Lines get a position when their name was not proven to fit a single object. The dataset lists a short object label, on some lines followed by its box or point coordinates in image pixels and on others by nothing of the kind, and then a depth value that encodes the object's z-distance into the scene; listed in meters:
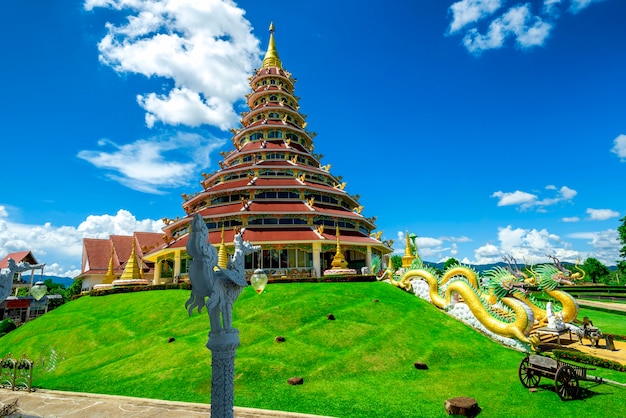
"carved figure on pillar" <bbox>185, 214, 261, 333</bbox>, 6.71
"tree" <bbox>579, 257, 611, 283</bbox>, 75.94
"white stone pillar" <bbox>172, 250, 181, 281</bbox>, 32.82
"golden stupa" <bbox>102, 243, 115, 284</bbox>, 33.34
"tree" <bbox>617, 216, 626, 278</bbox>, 52.16
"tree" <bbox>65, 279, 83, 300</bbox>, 52.16
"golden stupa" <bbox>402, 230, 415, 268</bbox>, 30.00
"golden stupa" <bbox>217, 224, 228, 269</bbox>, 24.42
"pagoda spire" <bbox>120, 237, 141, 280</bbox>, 30.86
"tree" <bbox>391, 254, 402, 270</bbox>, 93.75
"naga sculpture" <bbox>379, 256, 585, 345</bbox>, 17.28
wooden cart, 11.57
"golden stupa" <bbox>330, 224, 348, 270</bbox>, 28.41
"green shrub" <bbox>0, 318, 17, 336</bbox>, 29.84
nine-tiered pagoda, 31.05
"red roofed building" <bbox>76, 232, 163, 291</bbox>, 48.88
